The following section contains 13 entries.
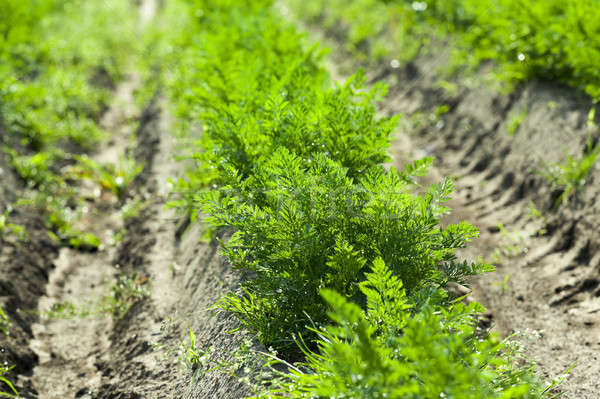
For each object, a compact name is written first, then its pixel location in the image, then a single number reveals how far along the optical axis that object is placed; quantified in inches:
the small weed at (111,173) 439.5
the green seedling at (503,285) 294.2
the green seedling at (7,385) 226.2
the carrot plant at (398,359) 136.4
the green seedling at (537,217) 330.2
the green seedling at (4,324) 271.0
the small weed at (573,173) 322.7
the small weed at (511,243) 324.5
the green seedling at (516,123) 400.0
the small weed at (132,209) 397.7
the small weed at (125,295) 299.6
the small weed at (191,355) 213.2
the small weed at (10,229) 342.0
